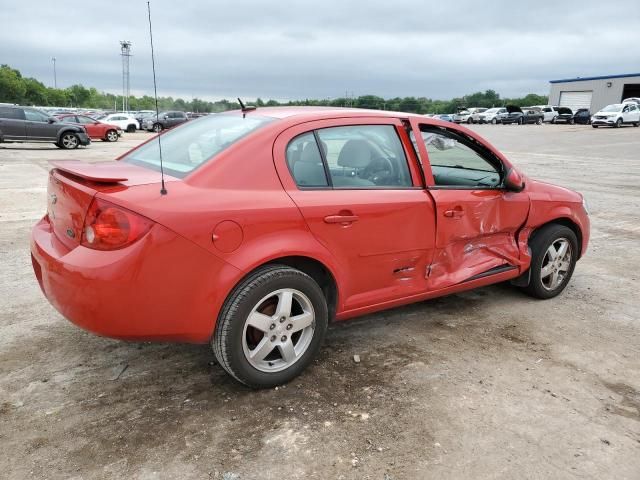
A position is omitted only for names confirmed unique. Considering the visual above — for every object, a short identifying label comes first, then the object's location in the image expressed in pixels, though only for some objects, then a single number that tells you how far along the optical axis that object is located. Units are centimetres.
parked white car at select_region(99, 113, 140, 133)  3606
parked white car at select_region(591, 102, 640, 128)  3709
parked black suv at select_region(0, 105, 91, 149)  1939
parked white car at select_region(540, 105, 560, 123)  4888
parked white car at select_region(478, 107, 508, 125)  4859
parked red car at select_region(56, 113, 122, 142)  2520
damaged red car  257
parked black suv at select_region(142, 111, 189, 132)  3597
